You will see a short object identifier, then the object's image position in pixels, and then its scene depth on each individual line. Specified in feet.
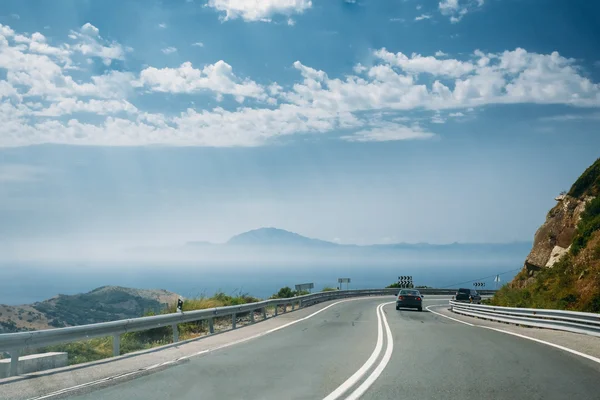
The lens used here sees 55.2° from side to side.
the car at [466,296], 182.09
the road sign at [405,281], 257.34
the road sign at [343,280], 222.48
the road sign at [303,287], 167.53
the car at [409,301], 127.75
